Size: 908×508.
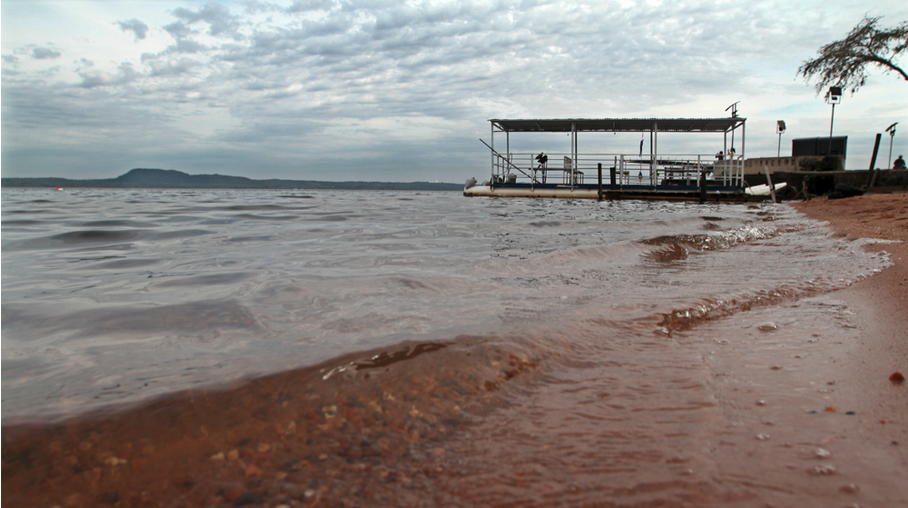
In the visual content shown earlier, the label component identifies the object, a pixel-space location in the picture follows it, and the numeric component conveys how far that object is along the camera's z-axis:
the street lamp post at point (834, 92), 18.14
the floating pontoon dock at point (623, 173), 21.38
